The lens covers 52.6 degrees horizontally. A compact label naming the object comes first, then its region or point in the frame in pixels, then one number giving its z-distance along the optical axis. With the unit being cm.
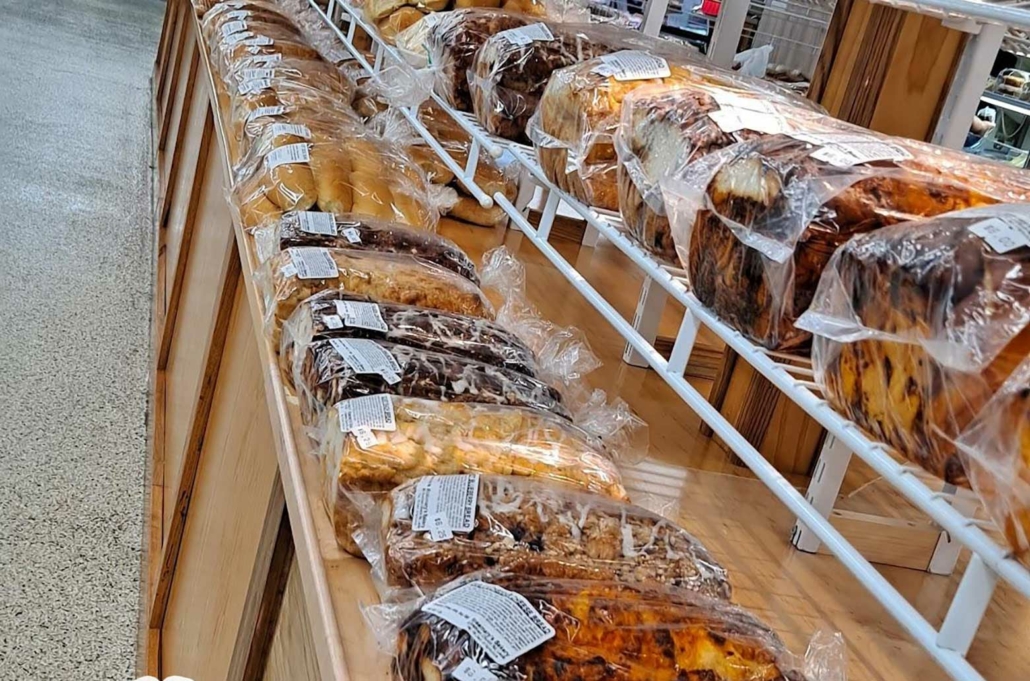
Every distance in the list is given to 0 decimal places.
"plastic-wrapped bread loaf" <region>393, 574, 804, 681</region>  66
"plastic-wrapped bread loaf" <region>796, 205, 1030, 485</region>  54
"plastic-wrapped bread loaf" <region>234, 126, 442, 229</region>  172
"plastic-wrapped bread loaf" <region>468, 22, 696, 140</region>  137
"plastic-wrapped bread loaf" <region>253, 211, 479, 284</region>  150
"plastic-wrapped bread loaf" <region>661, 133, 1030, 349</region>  74
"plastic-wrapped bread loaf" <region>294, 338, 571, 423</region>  107
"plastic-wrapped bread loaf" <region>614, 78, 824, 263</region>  94
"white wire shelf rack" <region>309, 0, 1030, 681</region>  52
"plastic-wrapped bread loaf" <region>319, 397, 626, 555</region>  95
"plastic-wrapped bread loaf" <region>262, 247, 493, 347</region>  133
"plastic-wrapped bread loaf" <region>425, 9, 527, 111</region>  151
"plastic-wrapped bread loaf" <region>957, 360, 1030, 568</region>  49
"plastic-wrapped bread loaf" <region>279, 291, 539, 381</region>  118
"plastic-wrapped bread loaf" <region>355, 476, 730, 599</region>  83
